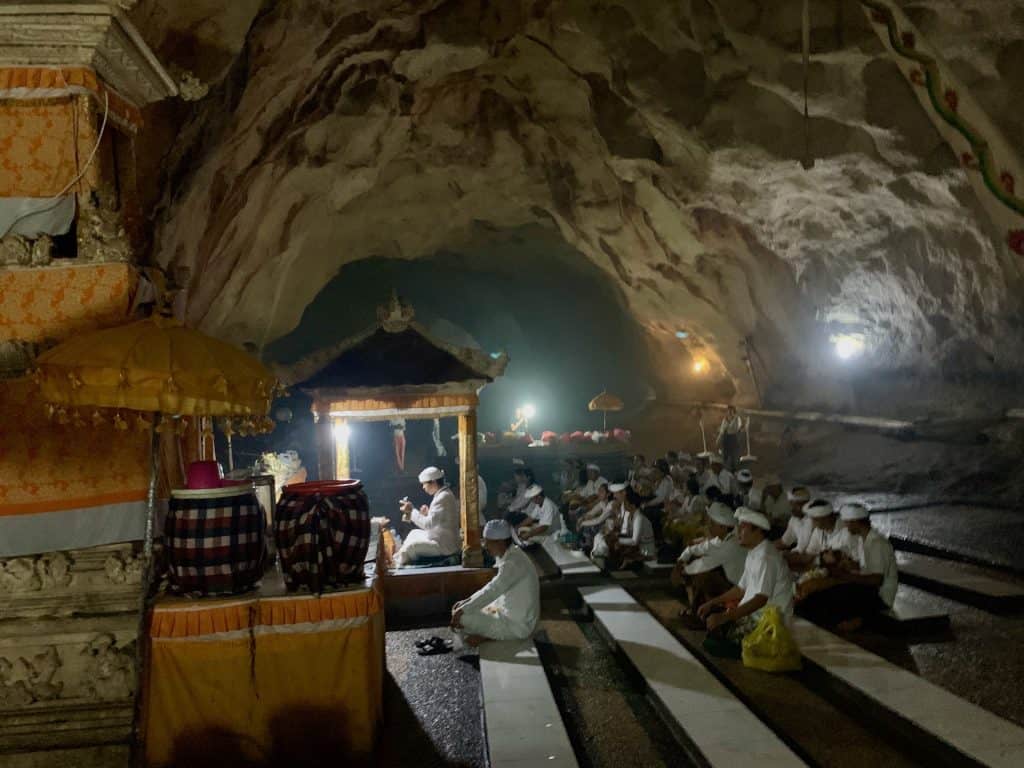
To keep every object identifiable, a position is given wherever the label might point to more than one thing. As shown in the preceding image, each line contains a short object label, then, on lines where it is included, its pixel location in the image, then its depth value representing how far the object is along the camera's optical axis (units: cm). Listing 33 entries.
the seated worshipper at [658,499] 1178
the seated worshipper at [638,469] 1445
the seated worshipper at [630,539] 1035
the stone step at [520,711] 512
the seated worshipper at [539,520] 1198
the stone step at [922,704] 475
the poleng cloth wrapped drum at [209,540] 480
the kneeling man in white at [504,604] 720
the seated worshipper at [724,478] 1220
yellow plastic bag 639
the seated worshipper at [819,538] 797
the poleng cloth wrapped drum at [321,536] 511
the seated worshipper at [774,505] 1092
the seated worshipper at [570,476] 1700
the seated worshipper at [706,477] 1227
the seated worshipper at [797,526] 877
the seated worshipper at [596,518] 1155
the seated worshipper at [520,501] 1371
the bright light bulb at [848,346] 1547
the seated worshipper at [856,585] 731
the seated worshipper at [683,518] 1042
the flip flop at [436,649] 756
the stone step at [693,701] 498
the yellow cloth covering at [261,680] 482
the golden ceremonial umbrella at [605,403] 2233
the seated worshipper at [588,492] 1334
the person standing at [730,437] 1864
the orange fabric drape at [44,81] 474
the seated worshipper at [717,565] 771
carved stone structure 466
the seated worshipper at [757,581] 654
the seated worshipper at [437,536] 960
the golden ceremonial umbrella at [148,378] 419
